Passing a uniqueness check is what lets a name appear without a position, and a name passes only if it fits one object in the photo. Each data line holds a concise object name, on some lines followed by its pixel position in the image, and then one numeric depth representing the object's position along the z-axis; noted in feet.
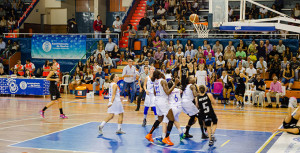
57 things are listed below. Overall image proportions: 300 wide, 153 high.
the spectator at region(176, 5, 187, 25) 79.51
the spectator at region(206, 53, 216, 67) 65.08
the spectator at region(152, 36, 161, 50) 72.64
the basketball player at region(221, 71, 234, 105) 58.90
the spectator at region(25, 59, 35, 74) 74.50
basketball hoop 70.03
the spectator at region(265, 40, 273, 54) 66.64
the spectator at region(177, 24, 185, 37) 76.64
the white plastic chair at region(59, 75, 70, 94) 73.10
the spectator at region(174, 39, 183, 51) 71.15
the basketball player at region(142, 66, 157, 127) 36.86
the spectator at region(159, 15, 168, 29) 79.01
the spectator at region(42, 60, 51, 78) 72.33
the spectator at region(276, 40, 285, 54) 65.92
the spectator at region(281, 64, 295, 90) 60.80
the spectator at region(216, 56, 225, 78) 63.97
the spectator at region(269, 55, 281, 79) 63.77
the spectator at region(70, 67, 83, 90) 71.46
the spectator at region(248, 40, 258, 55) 66.57
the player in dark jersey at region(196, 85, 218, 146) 31.50
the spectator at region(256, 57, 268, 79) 62.95
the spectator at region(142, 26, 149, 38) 77.50
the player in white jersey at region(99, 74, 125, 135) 34.60
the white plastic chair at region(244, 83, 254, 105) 59.41
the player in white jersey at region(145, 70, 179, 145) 31.07
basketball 60.49
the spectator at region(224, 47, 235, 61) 65.16
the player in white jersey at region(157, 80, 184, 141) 32.42
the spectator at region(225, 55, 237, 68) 63.93
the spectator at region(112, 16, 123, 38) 81.35
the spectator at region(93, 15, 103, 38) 81.97
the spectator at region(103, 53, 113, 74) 71.77
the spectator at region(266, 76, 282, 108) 57.77
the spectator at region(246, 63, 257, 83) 60.80
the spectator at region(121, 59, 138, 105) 51.96
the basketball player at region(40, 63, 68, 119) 43.17
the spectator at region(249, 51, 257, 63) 65.31
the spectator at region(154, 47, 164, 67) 68.64
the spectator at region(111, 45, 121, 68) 74.05
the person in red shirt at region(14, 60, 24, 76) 74.25
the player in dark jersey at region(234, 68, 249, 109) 55.62
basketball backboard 40.91
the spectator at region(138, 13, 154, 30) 80.33
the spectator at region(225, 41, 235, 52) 66.90
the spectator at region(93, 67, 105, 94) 68.69
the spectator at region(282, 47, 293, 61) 65.26
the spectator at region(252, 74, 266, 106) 57.93
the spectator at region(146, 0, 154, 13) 86.94
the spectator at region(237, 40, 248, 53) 67.72
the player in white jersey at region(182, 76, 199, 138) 33.40
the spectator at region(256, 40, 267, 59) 65.82
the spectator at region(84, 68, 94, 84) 70.49
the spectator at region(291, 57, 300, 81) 61.77
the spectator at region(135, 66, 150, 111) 45.81
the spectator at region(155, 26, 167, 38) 76.15
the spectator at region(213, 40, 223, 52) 68.80
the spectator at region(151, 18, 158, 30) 78.74
